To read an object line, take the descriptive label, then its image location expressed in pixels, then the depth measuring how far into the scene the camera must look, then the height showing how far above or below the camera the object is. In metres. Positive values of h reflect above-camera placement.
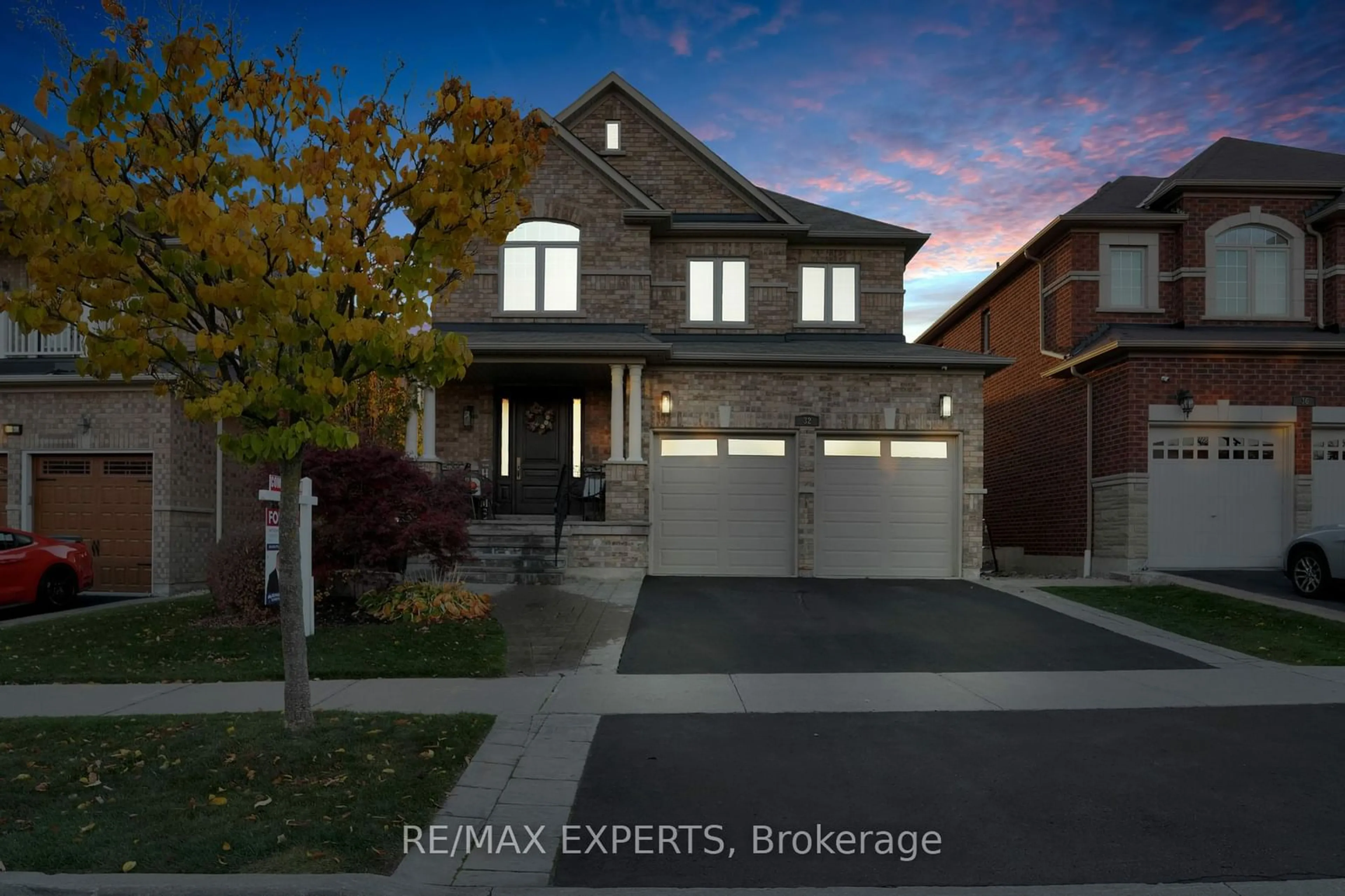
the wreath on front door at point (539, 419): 17.89 +0.70
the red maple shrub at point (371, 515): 11.87 -0.76
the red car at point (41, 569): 14.14 -1.78
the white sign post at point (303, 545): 10.40 -1.00
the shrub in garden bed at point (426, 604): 11.67 -1.84
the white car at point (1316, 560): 13.20 -1.37
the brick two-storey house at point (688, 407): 16.59 +0.92
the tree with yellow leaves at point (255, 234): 5.51 +1.32
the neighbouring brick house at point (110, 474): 16.33 -0.36
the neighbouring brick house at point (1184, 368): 16.50 +1.69
